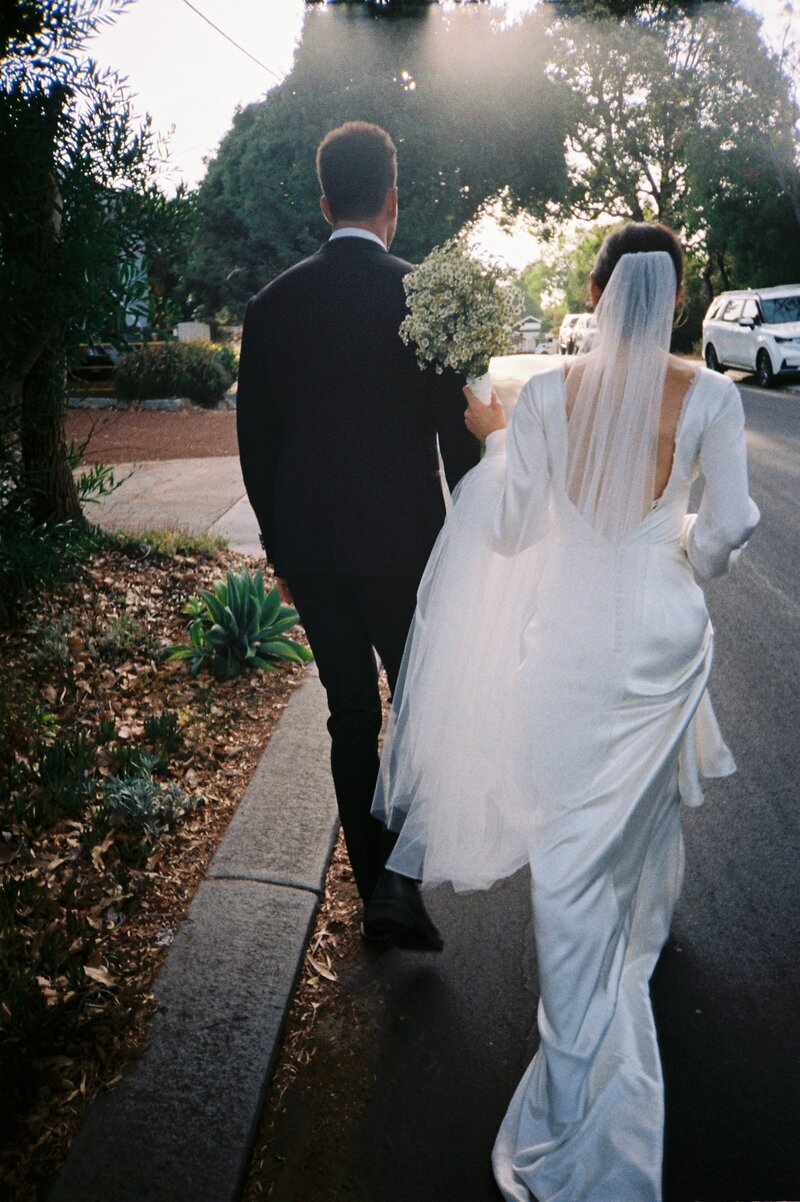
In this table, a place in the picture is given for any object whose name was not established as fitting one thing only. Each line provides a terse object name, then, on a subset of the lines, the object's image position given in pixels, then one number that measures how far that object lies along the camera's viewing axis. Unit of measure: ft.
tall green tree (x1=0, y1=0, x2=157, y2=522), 12.56
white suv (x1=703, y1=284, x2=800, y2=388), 68.69
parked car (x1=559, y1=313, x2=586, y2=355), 114.54
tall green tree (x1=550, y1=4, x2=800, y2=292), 110.01
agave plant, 18.70
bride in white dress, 8.08
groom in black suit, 10.02
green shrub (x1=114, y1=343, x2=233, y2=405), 65.51
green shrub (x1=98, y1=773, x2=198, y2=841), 13.10
